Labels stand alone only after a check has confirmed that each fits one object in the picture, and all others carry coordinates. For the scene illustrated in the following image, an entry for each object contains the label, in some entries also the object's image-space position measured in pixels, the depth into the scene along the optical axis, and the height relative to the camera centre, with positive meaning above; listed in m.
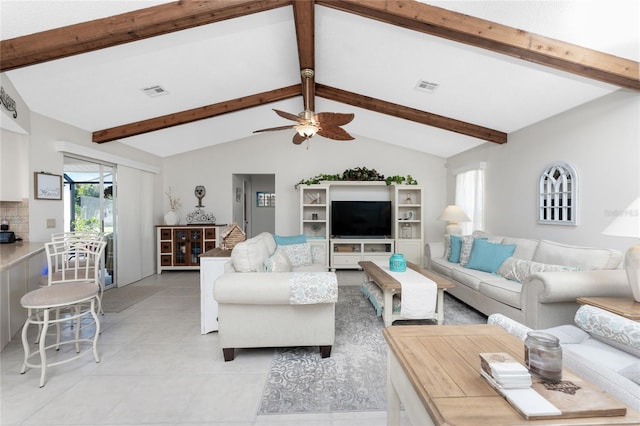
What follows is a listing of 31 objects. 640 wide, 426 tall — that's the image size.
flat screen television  5.93 -0.25
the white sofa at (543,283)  2.41 -0.68
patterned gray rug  1.86 -1.25
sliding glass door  3.90 +0.10
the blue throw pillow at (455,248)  4.19 -0.59
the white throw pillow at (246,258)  2.49 -0.43
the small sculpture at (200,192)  6.12 +0.33
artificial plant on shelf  5.84 +0.63
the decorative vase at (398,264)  3.46 -0.67
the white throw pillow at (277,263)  2.68 -0.55
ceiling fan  3.02 +0.92
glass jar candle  0.98 -0.51
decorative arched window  3.19 +0.16
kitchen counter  1.98 -0.37
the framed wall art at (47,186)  3.21 +0.25
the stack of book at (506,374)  0.93 -0.54
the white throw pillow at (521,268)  2.78 -0.63
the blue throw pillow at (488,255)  3.54 -0.59
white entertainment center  5.75 -0.28
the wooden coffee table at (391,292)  2.91 -0.87
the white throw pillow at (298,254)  3.88 -0.62
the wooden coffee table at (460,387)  0.83 -0.60
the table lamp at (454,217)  4.80 -0.15
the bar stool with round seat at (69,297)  2.09 -0.68
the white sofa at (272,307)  2.26 -0.81
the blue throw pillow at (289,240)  4.09 -0.46
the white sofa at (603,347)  1.06 -0.66
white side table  2.90 -0.80
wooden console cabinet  5.66 -0.73
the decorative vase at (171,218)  5.68 -0.20
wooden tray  0.83 -0.58
